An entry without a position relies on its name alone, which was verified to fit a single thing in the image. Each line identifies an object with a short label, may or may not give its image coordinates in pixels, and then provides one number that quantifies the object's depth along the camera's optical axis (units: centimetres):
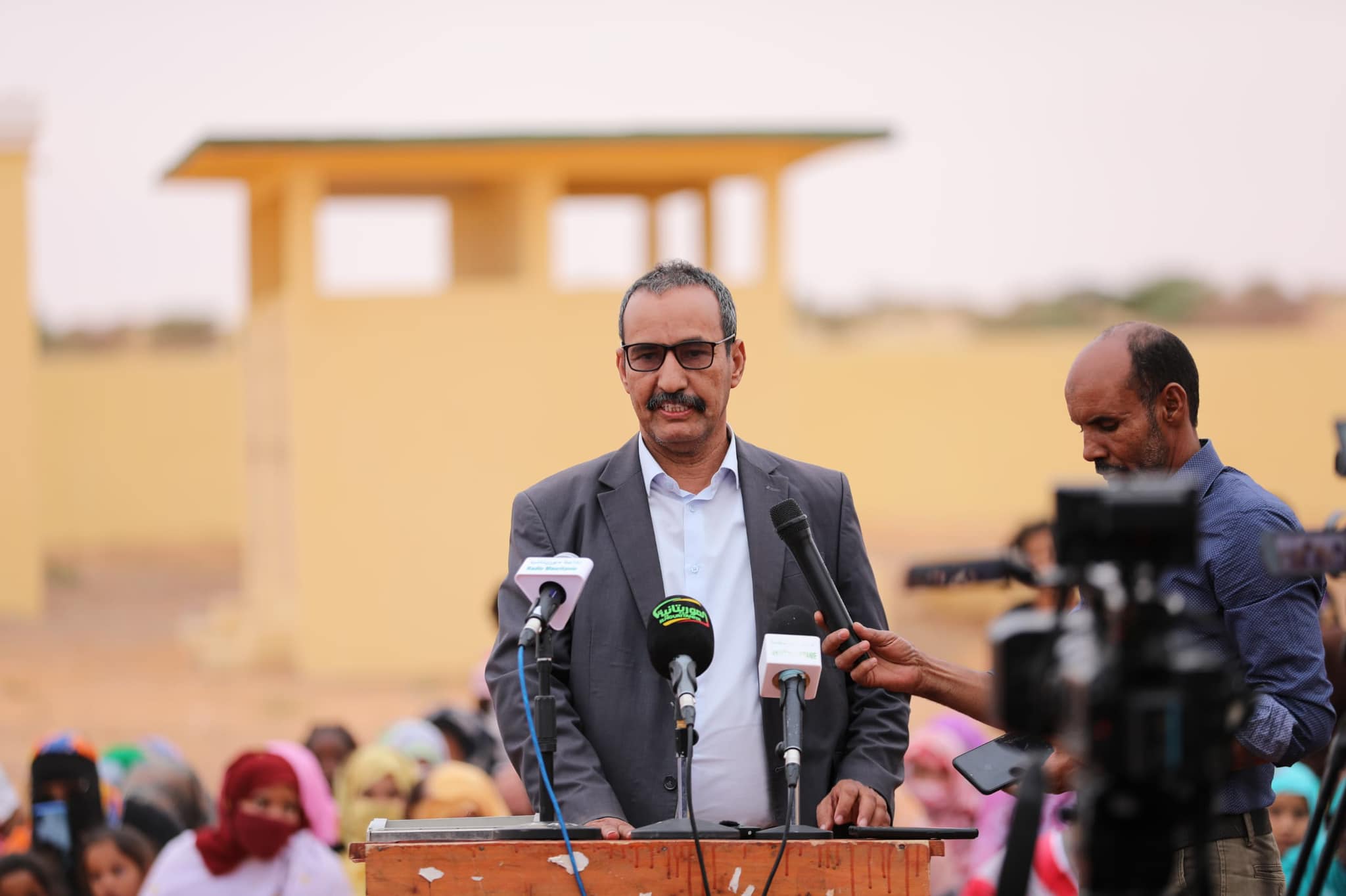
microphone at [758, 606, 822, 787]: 624
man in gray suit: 708
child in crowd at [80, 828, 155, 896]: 1109
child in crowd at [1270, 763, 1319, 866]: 1072
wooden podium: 589
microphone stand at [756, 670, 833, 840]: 605
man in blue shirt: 603
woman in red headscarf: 1043
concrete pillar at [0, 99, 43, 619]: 4131
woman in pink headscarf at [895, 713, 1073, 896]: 1225
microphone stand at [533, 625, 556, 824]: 623
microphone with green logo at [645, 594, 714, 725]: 626
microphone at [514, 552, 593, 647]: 636
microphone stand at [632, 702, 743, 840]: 602
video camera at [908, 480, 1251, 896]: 408
